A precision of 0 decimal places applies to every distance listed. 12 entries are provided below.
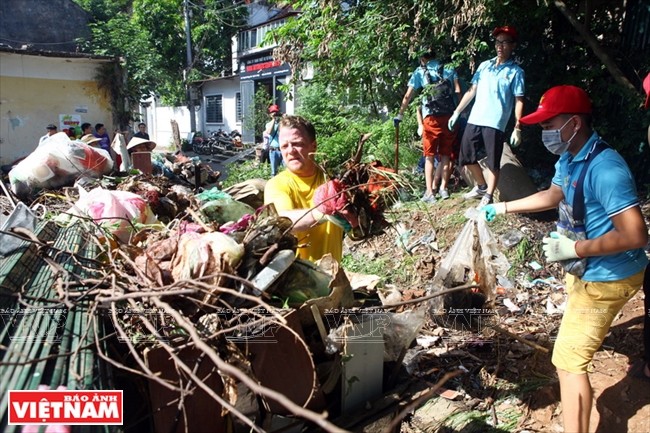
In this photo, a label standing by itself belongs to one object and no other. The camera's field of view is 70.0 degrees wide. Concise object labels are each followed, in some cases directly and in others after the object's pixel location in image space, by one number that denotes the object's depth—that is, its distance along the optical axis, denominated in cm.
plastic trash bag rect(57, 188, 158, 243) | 279
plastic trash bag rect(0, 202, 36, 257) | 229
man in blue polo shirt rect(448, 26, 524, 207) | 489
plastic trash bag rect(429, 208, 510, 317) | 335
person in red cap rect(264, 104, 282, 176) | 937
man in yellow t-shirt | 253
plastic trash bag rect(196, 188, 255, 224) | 293
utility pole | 2090
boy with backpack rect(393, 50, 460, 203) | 569
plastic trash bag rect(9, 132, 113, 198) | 499
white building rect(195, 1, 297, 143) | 1948
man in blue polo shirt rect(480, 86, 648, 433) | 196
